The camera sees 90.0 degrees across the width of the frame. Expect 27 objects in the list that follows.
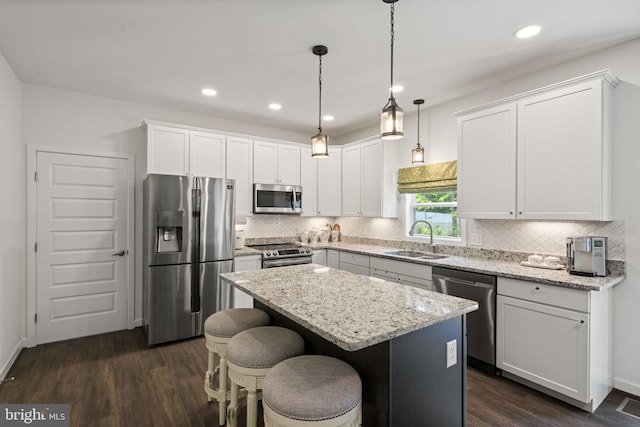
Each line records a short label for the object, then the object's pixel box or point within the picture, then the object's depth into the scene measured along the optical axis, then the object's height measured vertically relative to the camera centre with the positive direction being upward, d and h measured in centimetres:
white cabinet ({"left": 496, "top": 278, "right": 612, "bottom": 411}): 225 -94
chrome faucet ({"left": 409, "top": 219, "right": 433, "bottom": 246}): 393 -22
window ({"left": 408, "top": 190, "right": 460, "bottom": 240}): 390 +2
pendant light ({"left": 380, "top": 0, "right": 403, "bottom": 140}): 191 +56
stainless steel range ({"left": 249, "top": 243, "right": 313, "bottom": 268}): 418 -57
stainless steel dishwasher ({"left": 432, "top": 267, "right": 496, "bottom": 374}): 273 -89
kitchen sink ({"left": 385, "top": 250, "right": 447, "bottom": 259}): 374 -50
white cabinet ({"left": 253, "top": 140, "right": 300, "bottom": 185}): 450 +73
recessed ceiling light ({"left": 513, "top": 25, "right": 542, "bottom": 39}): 229 +134
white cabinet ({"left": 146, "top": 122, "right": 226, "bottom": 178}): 372 +75
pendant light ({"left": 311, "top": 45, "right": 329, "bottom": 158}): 241 +52
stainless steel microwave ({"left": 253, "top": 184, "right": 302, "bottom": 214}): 445 +21
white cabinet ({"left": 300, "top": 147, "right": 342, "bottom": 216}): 504 +45
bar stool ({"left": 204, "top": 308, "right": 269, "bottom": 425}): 211 -81
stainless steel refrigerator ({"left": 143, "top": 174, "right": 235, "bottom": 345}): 343 -45
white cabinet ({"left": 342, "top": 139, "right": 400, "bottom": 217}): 437 +49
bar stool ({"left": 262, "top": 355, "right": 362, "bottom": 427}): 128 -76
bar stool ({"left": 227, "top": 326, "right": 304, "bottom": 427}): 168 -77
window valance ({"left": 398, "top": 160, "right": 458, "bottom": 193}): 373 +45
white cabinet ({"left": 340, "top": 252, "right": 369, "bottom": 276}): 412 -66
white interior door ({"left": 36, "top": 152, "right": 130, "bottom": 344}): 347 -38
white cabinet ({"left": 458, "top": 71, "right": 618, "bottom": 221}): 244 +52
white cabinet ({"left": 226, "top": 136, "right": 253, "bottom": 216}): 427 +59
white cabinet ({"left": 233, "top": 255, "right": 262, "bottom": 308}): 398 -69
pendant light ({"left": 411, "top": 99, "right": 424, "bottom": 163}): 385 +73
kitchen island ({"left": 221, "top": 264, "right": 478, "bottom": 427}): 139 -61
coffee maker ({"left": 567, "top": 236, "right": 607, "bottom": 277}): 244 -32
